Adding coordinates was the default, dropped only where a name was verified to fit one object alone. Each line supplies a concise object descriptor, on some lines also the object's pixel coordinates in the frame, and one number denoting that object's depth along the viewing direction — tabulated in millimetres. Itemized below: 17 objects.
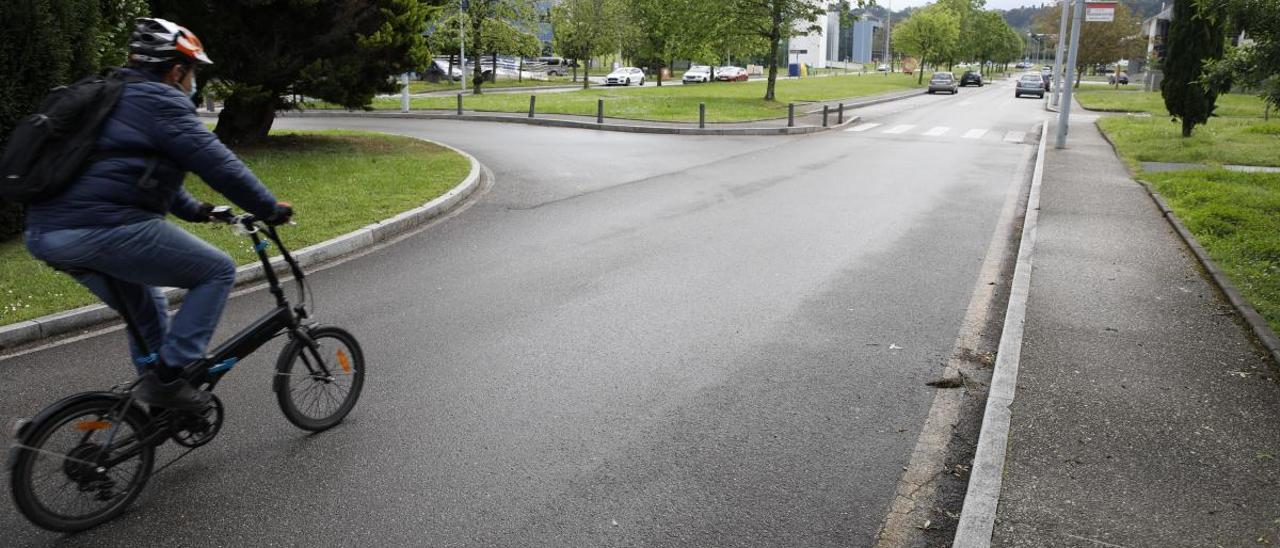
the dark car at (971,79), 66375
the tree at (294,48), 14293
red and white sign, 20672
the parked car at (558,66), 71694
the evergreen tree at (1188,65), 20484
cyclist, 3363
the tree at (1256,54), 7137
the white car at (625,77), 56750
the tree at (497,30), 38375
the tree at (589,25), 50594
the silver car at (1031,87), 47281
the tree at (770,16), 32656
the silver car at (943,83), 52375
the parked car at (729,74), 64200
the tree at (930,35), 71438
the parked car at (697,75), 61906
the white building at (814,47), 108812
